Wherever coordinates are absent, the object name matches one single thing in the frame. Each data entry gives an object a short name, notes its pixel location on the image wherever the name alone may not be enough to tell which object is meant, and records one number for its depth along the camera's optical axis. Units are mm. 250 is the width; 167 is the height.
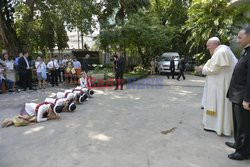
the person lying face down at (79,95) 5966
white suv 14398
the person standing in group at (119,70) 8299
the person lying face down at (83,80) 8137
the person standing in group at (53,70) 9184
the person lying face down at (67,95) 5464
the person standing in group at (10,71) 8204
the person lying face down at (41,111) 4516
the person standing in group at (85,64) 10225
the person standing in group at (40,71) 8607
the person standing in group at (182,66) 11343
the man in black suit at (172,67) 12107
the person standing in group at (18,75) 8165
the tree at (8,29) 10253
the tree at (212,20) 10819
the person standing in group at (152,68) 15509
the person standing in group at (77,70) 9490
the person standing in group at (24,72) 7985
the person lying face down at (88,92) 6485
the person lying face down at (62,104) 4690
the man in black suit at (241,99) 2684
